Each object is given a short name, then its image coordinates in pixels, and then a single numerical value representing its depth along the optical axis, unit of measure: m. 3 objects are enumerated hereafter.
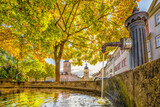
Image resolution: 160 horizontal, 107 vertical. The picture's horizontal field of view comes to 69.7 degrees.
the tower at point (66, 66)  143.25
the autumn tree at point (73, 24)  5.71
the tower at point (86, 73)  164.00
